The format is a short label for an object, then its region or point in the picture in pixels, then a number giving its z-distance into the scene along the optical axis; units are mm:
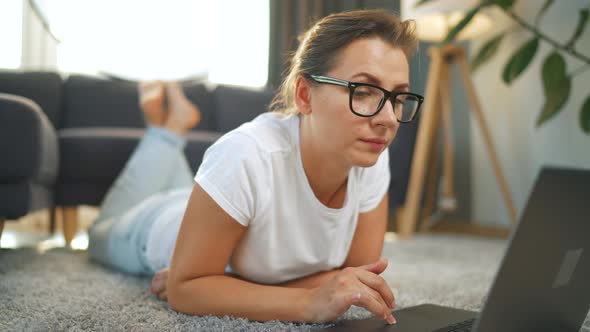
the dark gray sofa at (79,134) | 1399
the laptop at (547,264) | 511
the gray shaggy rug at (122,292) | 831
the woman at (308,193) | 775
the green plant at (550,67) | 1890
